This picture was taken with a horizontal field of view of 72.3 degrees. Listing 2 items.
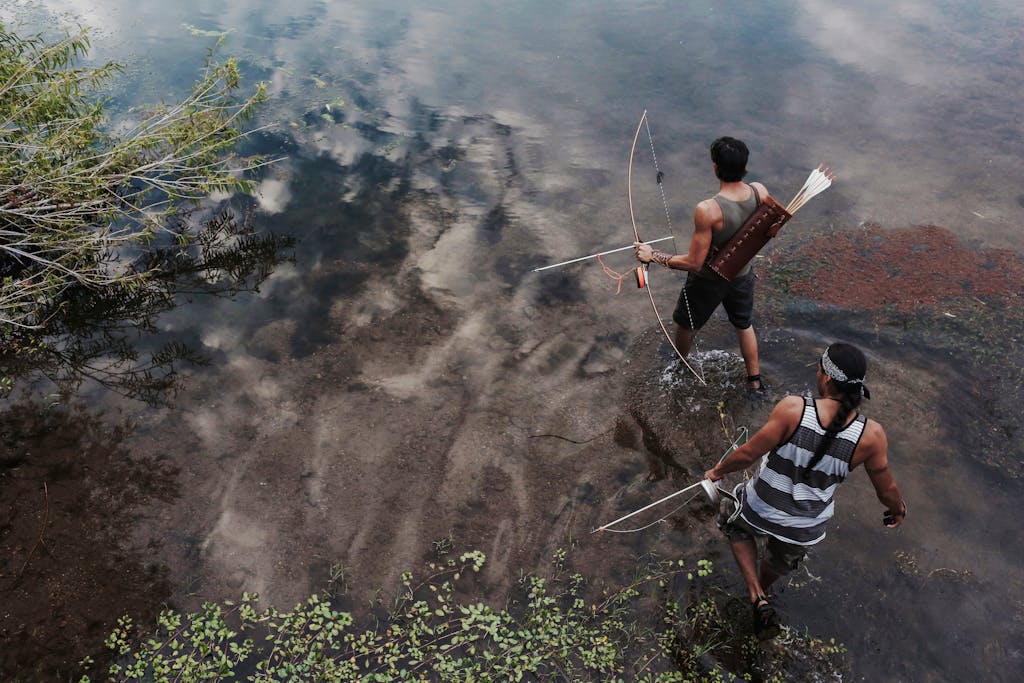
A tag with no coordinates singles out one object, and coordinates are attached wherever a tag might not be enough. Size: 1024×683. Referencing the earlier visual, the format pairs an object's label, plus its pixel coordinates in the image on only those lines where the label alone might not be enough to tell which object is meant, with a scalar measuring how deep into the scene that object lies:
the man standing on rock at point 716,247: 4.71
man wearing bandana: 3.38
